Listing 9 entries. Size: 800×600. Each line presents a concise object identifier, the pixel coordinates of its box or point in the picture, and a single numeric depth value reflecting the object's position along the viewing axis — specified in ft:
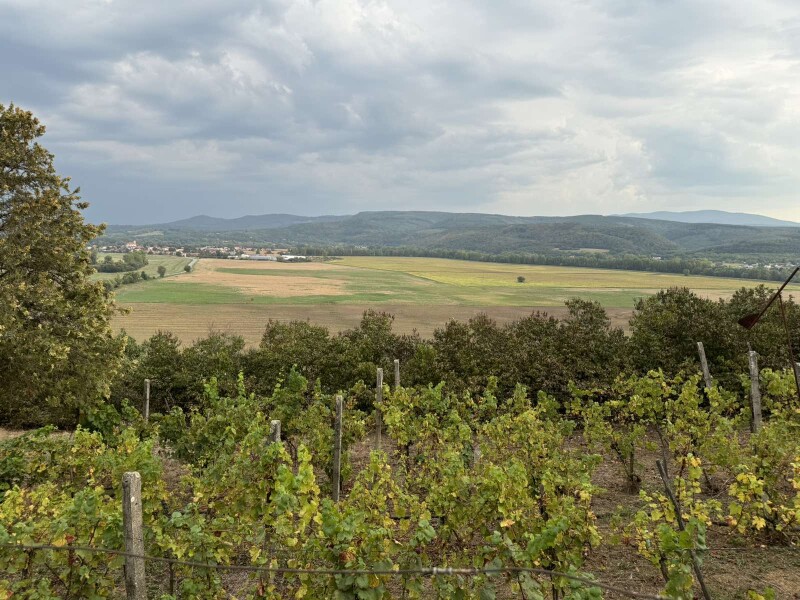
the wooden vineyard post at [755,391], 34.99
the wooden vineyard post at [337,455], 26.89
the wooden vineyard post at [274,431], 21.28
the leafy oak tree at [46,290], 35.55
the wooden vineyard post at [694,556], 12.97
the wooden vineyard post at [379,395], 35.68
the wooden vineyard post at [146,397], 43.10
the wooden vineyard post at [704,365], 41.57
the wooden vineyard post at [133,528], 14.96
